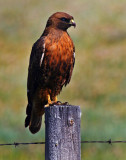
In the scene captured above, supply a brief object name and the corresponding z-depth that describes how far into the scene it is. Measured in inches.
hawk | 487.2
